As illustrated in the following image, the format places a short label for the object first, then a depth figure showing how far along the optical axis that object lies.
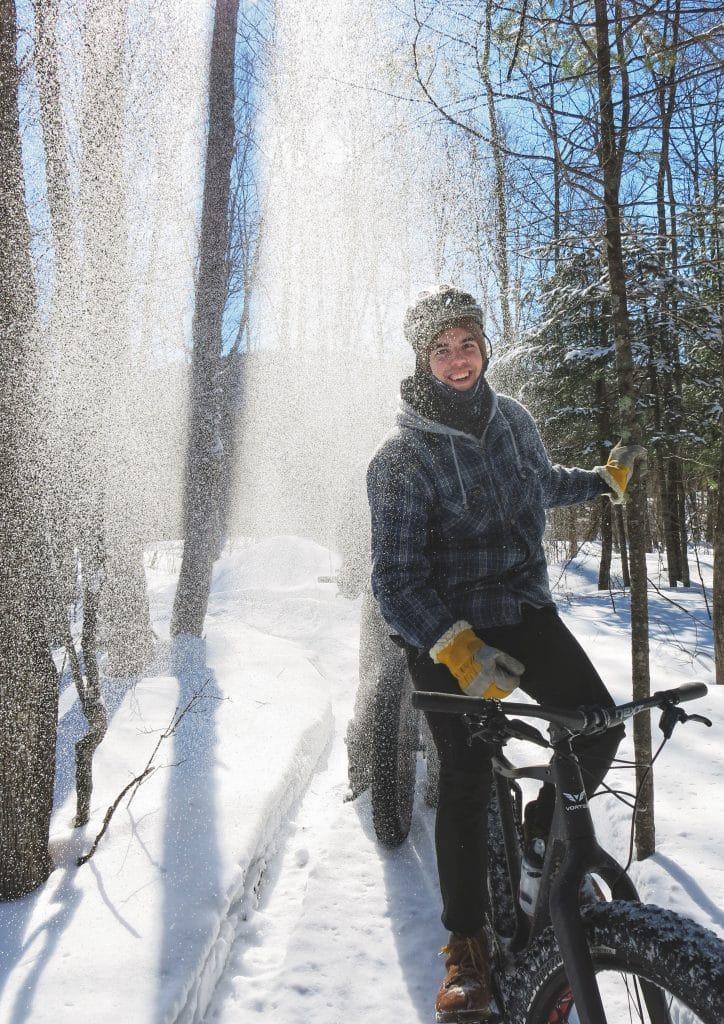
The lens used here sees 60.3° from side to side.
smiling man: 1.82
